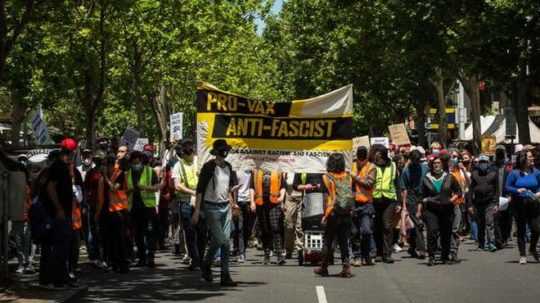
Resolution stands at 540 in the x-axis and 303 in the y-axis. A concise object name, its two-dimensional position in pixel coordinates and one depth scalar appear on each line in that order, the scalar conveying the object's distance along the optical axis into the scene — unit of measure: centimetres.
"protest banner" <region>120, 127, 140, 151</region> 2944
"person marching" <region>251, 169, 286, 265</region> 1847
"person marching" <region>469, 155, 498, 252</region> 2102
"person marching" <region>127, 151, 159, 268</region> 1786
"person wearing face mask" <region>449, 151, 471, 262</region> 1870
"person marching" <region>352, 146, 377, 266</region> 1792
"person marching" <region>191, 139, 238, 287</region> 1502
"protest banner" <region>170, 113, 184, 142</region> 3469
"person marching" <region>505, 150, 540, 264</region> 1844
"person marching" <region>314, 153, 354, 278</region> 1639
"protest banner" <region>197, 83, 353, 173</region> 1748
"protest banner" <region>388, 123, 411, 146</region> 3336
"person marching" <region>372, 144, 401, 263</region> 1878
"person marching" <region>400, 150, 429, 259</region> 1939
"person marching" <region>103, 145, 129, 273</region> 1717
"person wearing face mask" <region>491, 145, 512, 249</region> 2109
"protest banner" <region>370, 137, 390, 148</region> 3453
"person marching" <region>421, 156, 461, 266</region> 1823
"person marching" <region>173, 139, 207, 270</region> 1727
